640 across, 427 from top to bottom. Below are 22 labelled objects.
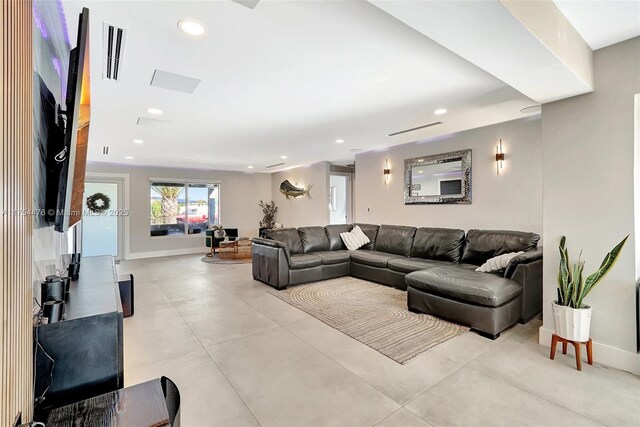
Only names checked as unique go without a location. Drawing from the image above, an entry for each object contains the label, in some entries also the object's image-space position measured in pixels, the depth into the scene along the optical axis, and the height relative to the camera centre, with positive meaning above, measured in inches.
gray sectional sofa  114.7 -30.4
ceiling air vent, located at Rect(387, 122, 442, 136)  162.1 +47.7
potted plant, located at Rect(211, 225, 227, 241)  309.2 -23.0
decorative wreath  282.8 +8.3
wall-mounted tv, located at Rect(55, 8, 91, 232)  49.5 +17.2
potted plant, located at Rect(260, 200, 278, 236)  373.7 -5.1
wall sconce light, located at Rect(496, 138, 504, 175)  168.9 +29.4
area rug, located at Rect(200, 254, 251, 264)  270.4 -47.7
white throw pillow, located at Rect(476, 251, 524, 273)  132.3 -24.9
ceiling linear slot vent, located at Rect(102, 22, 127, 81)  74.9 +45.9
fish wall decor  324.5 +22.6
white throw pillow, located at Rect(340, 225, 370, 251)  219.6 -22.3
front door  276.4 -6.2
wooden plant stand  87.9 -43.4
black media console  52.2 -27.4
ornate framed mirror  185.9 +20.8
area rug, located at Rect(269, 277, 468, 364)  105.0 -47.6
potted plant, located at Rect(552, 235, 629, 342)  87.4 -27.7
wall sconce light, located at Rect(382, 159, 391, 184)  233.6 +30.6
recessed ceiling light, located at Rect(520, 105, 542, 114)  135.8 +47.6
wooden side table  292.4 -38.7
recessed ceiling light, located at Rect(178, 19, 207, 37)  71.4 +46.1
